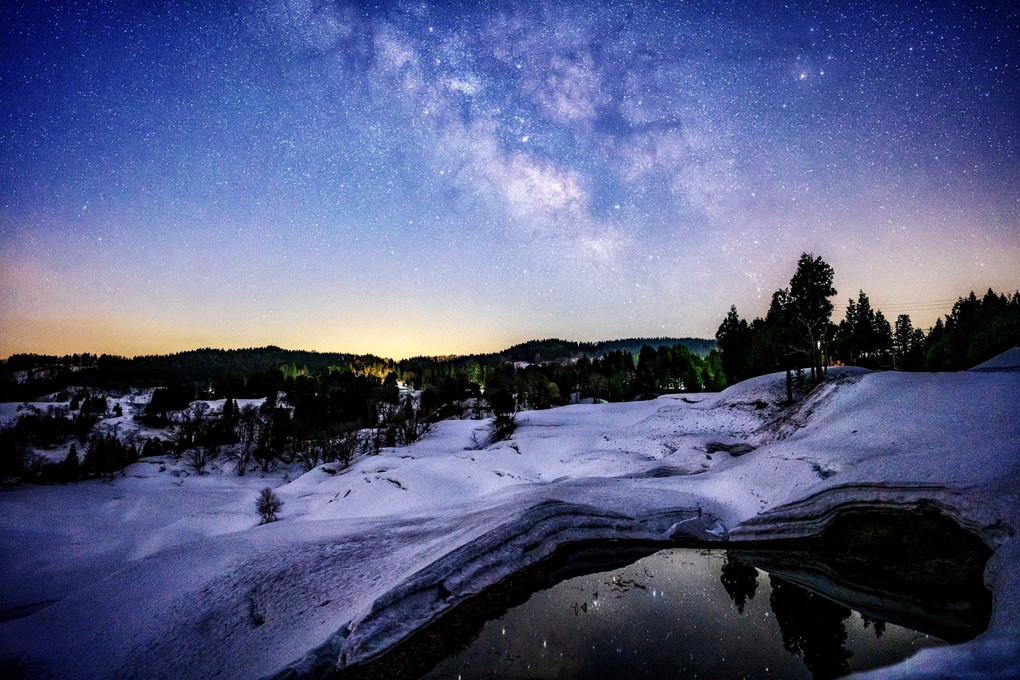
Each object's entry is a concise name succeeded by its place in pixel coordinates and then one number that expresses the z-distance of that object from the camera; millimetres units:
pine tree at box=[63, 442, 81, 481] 64206
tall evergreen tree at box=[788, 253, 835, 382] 39781
